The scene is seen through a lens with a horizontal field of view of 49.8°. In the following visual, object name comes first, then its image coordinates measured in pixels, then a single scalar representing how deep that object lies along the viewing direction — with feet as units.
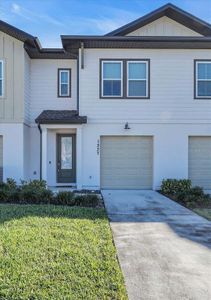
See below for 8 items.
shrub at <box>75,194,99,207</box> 22.02
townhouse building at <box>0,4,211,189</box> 30.15
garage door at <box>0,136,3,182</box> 30.45
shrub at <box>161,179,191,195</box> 28.77
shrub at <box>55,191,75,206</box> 22.38
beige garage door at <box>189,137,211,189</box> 31.66
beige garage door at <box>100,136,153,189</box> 31.52
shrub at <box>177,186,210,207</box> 24.52
